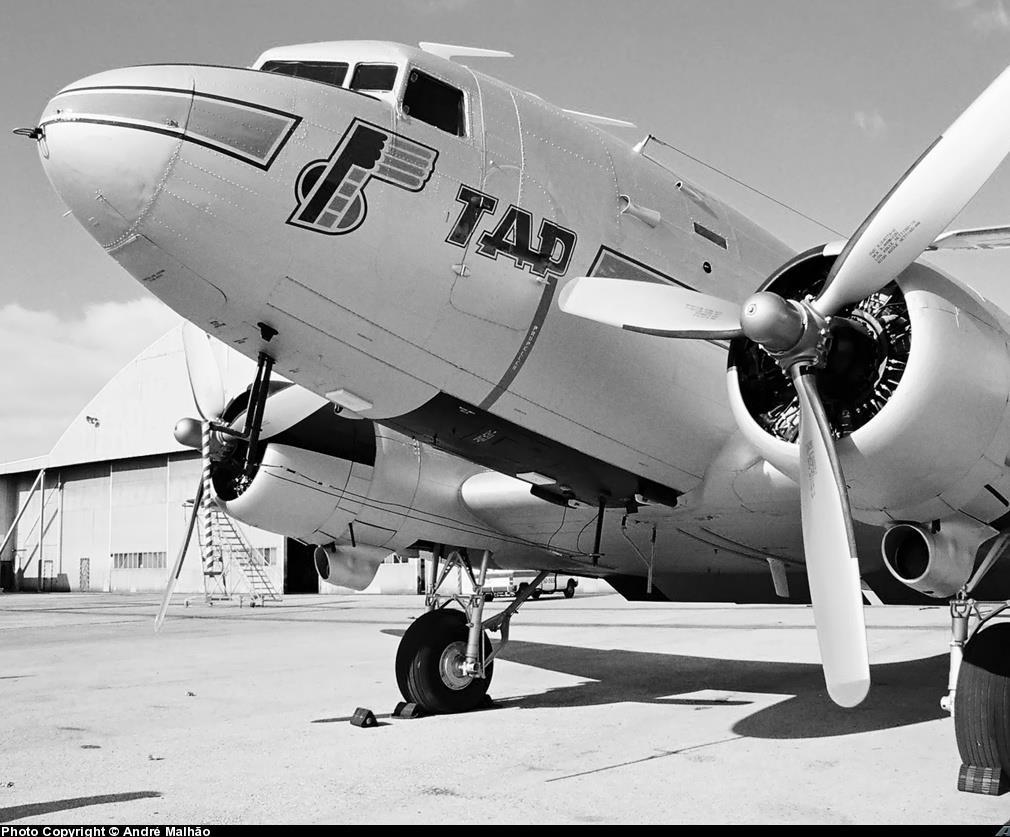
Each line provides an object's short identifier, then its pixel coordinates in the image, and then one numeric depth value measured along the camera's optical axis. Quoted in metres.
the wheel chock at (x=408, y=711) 8.95
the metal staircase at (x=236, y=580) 36.81
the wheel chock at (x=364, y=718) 8.40
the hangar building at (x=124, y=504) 47.84
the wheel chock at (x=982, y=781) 5.69
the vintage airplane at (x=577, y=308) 5.87
